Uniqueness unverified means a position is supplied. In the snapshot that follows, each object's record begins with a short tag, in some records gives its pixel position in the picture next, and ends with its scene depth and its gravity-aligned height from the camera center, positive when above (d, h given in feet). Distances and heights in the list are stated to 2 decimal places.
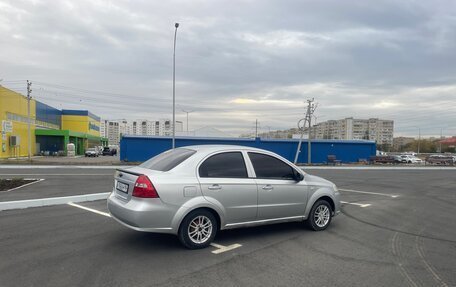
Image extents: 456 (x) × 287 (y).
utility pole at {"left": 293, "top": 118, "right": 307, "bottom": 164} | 132.87 -1.38
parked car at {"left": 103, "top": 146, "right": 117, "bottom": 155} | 223.92 -4.29
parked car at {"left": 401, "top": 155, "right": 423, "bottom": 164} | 168.68 -4.68
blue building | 119.75 +0.09
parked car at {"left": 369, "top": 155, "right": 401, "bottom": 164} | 143.64 -4.28
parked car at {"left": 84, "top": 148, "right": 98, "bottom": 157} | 192.75 -4.93
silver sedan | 17.15 -2.46
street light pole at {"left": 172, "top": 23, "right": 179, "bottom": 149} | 100.75 +18.65
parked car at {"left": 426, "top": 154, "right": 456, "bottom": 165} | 158.32 -4.56
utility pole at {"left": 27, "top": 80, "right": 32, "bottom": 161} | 148.36 +22.08
